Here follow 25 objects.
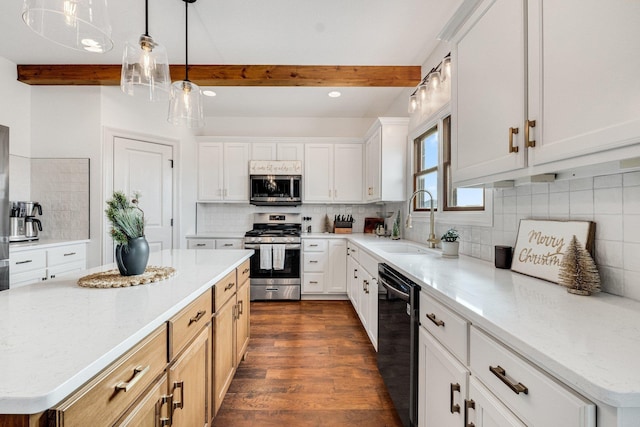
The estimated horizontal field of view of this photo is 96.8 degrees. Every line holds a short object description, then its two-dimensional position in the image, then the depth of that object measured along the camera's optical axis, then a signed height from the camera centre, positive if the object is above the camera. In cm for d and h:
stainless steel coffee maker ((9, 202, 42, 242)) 284 -11
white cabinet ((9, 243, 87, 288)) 247 -49
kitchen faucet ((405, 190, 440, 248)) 240 -20
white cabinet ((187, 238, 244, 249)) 405 -44
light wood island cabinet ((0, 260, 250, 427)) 65 -55
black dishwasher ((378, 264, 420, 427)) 147 -75
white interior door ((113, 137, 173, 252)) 350 +43
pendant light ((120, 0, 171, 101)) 160 +84
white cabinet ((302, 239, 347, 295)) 400 -73
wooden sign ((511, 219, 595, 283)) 121 -14
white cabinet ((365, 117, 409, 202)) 339 +66
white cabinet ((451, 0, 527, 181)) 117 +58
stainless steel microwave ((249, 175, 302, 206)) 423 +37
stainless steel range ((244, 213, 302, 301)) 391 -74
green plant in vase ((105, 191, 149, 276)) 133 -11
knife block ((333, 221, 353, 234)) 436 -21
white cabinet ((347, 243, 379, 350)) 240 -75
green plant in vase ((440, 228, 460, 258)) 205 -23
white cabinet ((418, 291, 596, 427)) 66 -52
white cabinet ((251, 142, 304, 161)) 431 +94
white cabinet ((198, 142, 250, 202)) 431 +66
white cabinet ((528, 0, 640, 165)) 78 +44
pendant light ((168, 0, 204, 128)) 198 +77
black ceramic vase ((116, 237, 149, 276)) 137 -22
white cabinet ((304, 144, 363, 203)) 433 +61
